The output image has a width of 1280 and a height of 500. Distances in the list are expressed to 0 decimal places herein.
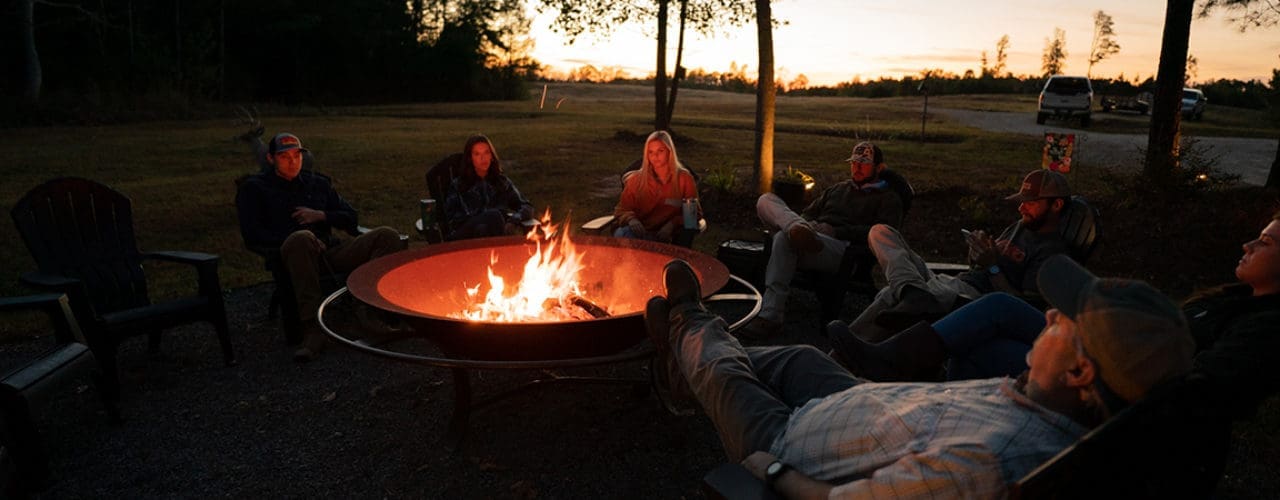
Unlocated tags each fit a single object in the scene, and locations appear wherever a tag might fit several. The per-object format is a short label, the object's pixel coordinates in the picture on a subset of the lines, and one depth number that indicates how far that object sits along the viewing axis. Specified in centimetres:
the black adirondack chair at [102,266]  371
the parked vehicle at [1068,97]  2322
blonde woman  536
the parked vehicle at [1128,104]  2867
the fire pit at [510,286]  278
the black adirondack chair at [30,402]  286
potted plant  742
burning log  337
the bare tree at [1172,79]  752
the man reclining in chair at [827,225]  477
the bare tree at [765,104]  869
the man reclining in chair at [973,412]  143
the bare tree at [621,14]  1414
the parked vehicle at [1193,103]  2698
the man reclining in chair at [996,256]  373
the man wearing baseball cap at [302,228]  447
